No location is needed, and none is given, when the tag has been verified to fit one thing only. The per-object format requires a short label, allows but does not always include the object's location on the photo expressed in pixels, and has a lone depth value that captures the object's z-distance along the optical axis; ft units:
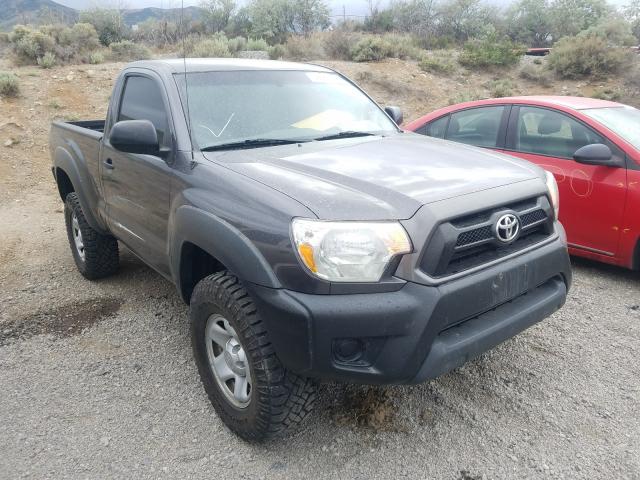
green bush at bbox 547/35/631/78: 50.47
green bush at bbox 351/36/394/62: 54.75
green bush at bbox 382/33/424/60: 56.24
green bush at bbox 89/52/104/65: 47.03
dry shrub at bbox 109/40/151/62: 50.78
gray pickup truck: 7.23
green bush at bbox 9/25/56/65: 45.68
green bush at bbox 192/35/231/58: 49.80
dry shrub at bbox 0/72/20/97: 36.32
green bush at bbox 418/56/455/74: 52.75
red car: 14.06
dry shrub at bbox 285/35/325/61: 56.65
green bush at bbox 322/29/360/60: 57.06
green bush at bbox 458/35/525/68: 54.34
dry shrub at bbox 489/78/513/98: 48.62
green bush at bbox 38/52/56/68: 43.76
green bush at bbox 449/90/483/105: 45.10
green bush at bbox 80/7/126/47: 57.52
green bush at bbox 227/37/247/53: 54.92
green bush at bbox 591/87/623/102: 44.93
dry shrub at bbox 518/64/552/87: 51.52
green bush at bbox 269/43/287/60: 55.36
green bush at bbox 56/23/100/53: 50.55
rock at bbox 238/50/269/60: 53.88
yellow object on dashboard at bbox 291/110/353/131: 11.21
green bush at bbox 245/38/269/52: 56.54
